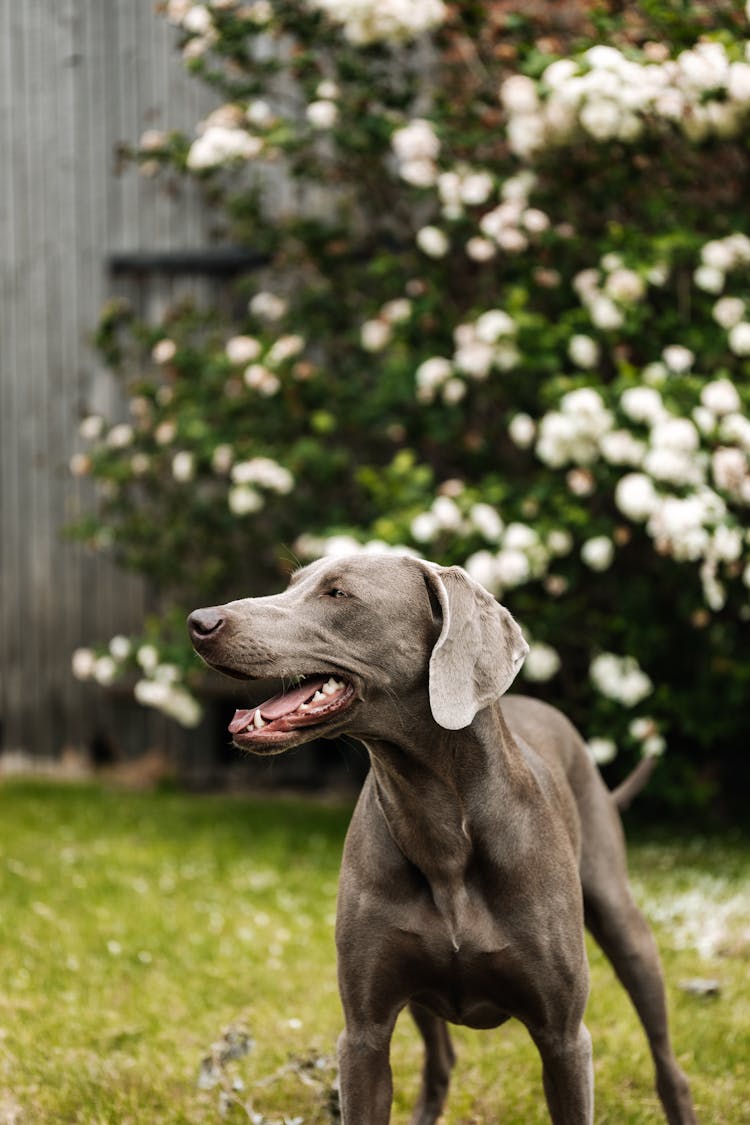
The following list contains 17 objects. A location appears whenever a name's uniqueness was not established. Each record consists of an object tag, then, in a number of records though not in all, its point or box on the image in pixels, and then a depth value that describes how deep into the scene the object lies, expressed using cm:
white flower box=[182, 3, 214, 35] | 654
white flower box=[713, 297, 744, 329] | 570
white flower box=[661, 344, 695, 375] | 561
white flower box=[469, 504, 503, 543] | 564
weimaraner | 262
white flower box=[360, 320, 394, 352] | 645
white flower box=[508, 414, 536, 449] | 574
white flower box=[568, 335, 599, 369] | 578
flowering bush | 556
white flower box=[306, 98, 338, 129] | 642
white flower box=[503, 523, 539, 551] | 558
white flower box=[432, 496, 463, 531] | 564
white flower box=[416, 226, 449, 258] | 634
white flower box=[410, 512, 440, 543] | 560
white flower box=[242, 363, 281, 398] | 650
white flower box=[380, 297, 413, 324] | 639
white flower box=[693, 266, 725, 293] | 576
